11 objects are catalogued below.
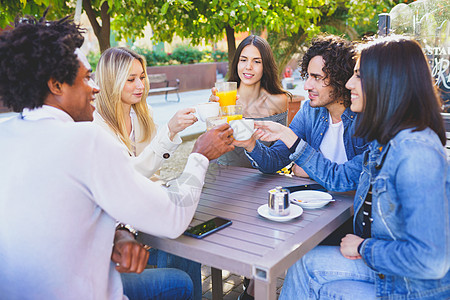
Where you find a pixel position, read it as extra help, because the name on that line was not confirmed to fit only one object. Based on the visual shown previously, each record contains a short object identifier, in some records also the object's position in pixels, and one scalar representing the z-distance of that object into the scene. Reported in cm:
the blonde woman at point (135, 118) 253
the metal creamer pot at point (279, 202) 189
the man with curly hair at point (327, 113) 262
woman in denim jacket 144
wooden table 151
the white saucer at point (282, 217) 186
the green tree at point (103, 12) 412
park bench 1398
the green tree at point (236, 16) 442
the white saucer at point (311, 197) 202
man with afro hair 134
